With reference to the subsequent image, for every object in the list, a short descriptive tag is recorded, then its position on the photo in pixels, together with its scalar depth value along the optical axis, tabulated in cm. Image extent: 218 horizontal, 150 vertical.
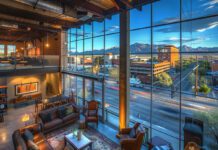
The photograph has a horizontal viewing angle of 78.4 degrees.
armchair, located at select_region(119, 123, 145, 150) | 461
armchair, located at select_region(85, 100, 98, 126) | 696
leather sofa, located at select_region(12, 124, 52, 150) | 405
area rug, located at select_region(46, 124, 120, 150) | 532
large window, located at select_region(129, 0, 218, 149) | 409
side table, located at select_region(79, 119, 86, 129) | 674
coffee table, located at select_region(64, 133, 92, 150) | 478
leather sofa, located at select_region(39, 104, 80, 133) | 640
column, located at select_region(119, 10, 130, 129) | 588
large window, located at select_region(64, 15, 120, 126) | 696
